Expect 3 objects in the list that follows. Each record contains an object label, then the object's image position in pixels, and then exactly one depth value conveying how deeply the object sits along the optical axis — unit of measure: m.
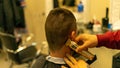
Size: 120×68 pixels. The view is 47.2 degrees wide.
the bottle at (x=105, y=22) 1.26
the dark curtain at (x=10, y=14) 1.82
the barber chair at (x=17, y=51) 1.55
